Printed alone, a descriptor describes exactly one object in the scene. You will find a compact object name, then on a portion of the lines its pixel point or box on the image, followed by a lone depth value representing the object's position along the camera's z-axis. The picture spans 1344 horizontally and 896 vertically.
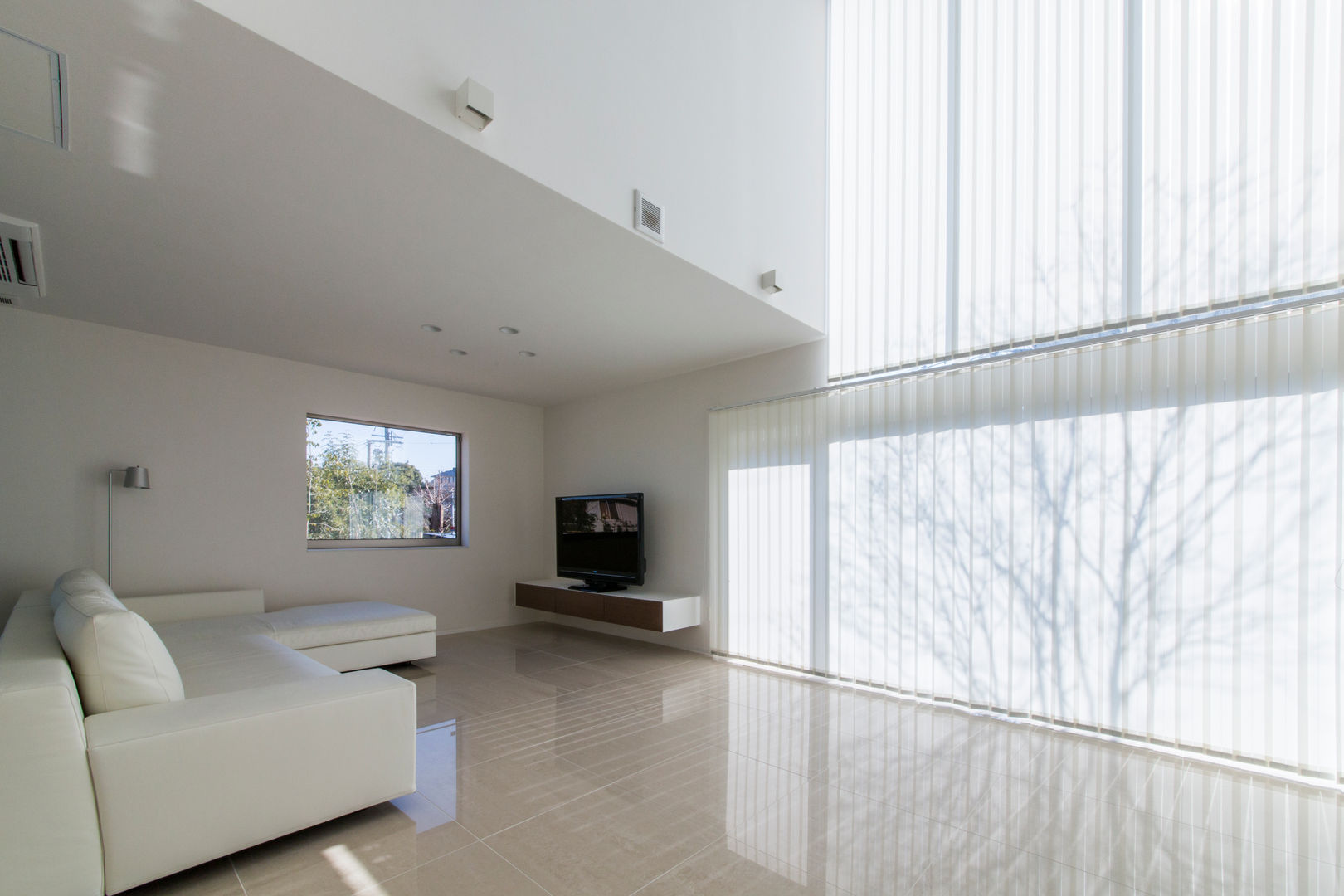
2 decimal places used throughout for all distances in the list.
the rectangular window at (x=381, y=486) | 5.67
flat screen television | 5.79
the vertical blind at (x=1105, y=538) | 2.88
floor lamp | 4.36
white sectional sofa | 1.86
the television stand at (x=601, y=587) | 6.03
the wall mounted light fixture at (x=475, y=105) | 2.27
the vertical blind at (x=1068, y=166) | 2.94
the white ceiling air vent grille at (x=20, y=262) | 2.97
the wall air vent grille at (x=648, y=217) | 3.05
